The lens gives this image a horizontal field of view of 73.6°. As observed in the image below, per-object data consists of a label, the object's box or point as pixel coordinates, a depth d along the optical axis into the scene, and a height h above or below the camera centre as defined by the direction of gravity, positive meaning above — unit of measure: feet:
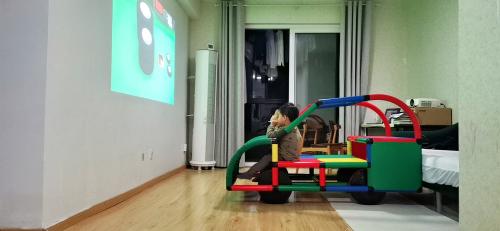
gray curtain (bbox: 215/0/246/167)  16.29 +1.65
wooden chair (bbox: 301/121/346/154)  13.35 -0.97
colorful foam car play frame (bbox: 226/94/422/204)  8.31 -1.19
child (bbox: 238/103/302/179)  8.85 -0.81
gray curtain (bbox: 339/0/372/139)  15.97 +3.23
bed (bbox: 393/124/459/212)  7.14 -1.04
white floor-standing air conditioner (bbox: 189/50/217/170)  15.39 +0.39
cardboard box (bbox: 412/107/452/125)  12.53 +0.28
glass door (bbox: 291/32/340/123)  17.37 +2.83
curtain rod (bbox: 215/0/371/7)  16.21 +5.82
